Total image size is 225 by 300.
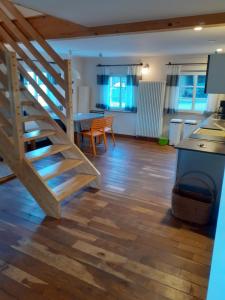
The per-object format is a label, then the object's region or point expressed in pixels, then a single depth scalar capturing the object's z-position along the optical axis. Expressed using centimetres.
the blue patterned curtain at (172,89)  598
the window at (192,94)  597
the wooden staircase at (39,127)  254
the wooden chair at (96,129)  508
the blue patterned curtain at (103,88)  693
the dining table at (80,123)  526
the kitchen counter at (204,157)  250
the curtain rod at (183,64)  578
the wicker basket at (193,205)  250
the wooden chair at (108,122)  549
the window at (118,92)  689
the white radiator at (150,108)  621
